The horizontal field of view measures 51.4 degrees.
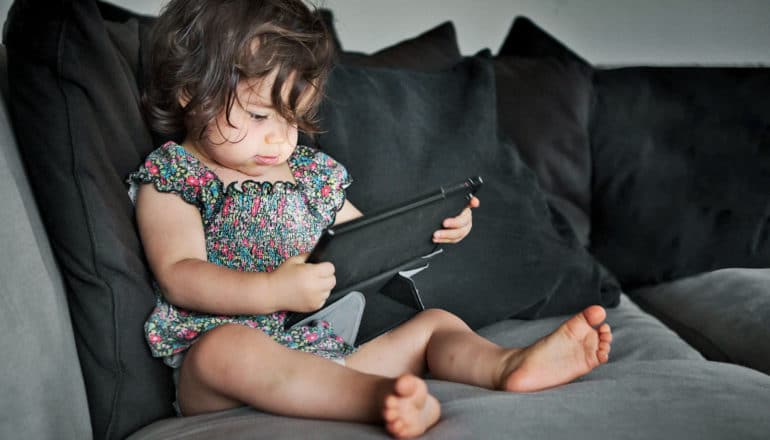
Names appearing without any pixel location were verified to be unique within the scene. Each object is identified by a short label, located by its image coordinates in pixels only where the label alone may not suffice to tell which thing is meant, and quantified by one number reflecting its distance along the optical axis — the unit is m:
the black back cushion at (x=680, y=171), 1.84
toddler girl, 1.05
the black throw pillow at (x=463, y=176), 1.45
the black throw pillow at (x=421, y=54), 1.79
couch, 0.97
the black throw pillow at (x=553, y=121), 1.90
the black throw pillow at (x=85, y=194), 1.04
